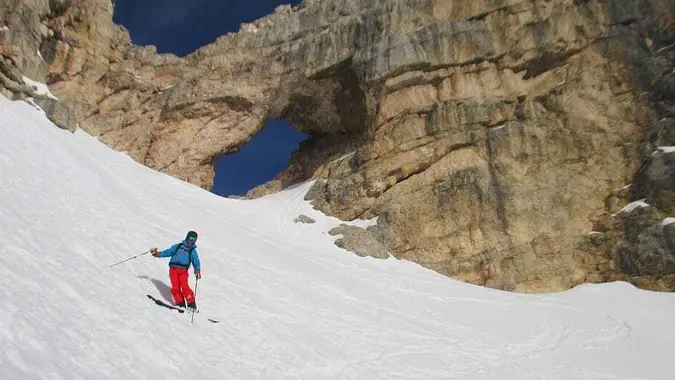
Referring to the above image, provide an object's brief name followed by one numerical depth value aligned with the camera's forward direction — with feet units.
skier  33.24
